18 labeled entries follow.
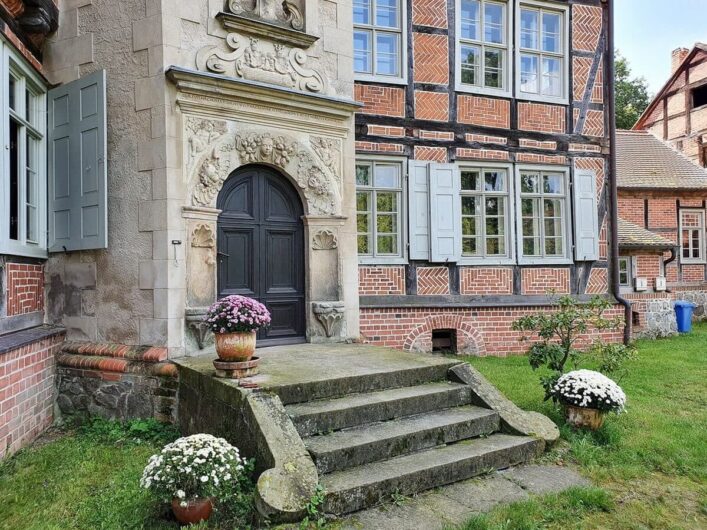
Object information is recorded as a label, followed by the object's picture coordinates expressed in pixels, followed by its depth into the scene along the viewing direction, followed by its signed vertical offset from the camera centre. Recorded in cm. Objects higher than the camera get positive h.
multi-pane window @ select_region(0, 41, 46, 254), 549 +125
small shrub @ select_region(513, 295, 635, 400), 605 -85
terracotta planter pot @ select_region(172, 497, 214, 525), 364 -154
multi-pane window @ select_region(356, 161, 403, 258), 962 +109
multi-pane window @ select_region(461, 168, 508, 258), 1027 +106
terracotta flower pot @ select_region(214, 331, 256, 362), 489 -64
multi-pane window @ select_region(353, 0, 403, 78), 962 +403
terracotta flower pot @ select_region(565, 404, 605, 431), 545 -145
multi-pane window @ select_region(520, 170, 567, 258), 1060 +106
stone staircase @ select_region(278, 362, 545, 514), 414 -135
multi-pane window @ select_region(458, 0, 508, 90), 1027 +415
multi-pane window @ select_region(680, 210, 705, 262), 1689 +102
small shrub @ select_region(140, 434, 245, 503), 367 -131
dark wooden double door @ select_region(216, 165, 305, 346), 665 +32
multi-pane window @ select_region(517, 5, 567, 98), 1066 +415
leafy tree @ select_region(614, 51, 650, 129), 3161 +972
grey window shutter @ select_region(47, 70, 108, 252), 619 +125
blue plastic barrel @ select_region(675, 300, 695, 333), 1413 -118
